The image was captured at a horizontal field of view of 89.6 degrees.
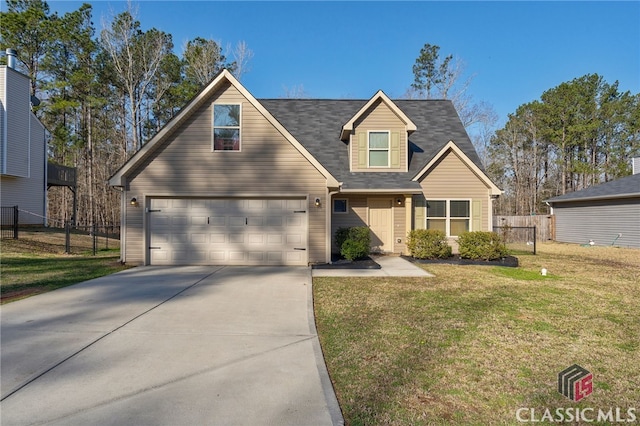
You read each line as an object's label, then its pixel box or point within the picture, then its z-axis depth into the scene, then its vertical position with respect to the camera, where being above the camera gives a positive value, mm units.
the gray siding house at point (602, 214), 16266 -150
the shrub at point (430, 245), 11250 -1165
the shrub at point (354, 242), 10156 -983
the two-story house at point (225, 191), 9867 +654
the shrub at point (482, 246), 10789 -1154
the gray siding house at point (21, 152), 17141 +3459
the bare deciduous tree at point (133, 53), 22641 +11684
